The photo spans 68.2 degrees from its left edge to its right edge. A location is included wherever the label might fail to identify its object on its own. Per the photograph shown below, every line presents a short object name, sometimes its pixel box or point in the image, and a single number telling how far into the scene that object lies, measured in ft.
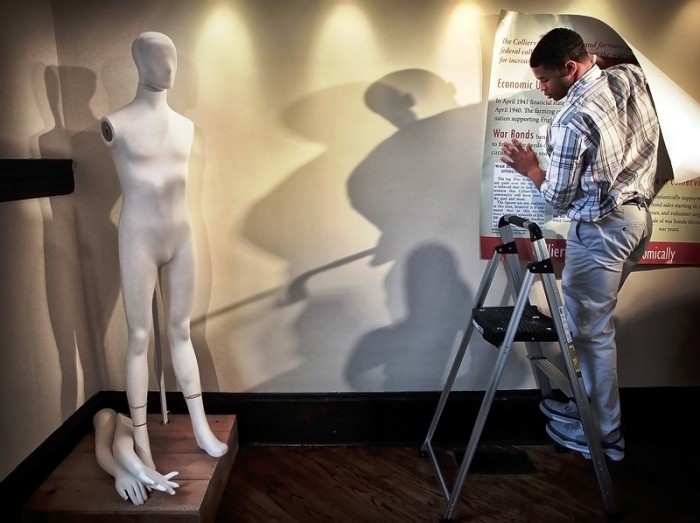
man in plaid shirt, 6.06
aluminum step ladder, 5.71
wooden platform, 5.57
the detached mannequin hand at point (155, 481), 5.77
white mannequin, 5.48
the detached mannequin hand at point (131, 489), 5.65
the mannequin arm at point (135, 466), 5.78
